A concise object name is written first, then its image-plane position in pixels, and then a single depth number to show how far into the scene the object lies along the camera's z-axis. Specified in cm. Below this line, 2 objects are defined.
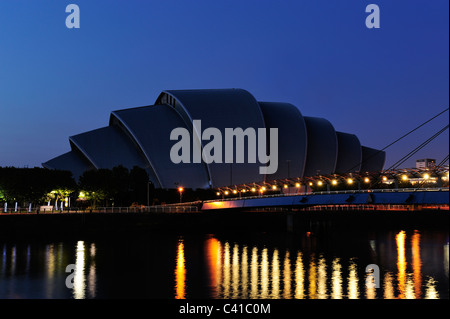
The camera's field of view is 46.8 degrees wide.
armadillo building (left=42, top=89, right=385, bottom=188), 11806
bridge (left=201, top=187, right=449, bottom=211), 4394
